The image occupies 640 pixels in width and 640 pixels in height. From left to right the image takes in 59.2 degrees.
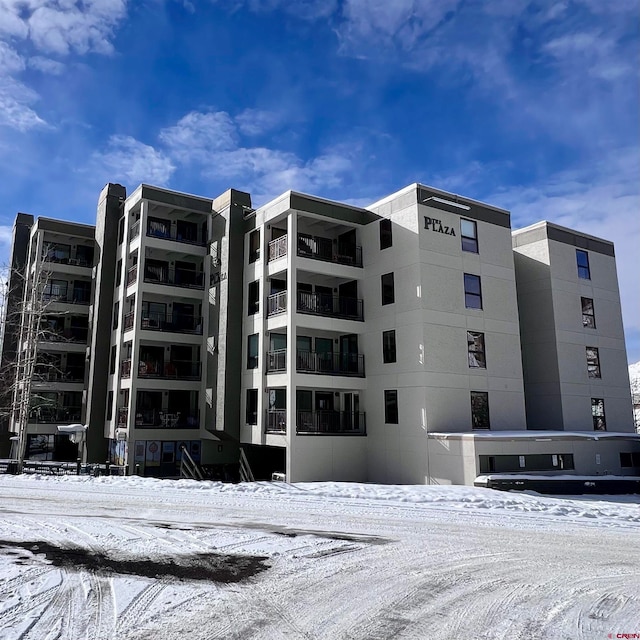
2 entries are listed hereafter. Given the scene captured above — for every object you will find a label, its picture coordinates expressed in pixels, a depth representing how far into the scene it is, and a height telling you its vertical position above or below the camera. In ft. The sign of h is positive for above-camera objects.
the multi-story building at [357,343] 80.43 +14.73
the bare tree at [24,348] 98.58 +17.94
